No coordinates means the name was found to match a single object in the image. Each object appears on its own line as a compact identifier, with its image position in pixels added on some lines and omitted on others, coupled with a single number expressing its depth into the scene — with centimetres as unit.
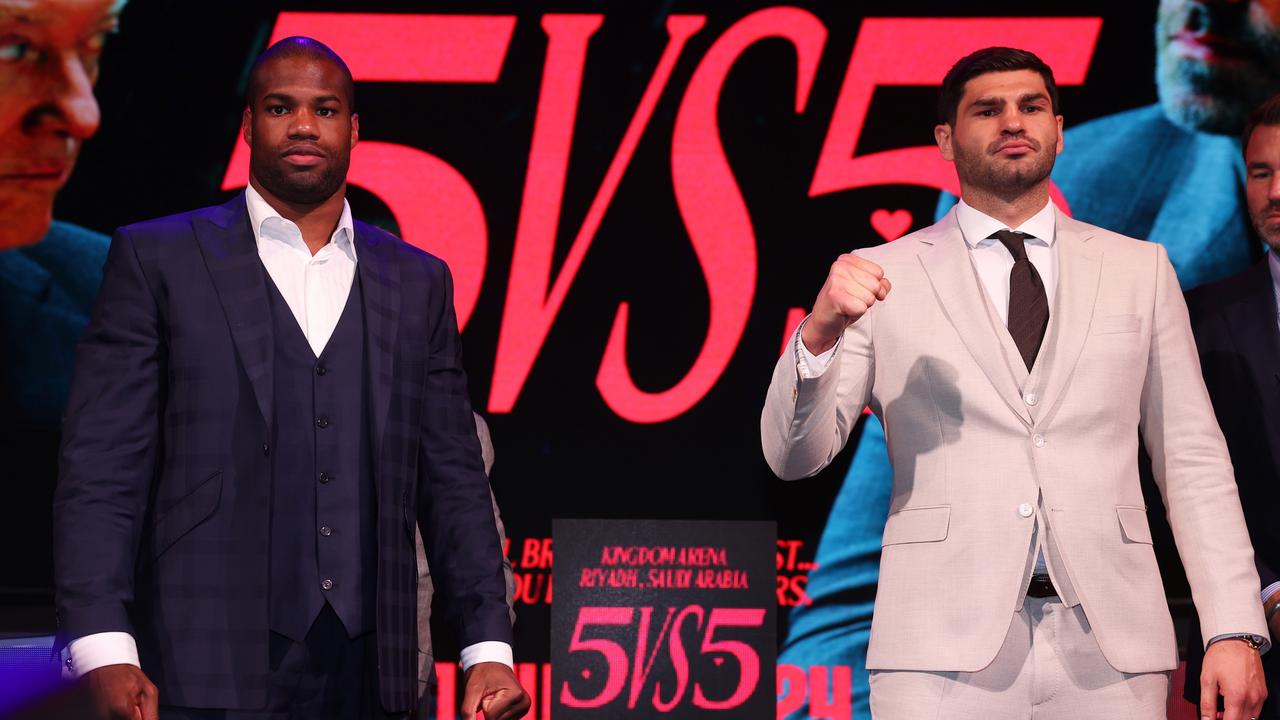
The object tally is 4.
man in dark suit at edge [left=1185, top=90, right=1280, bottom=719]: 286
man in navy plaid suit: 202
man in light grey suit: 238
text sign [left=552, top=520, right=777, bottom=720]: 404
